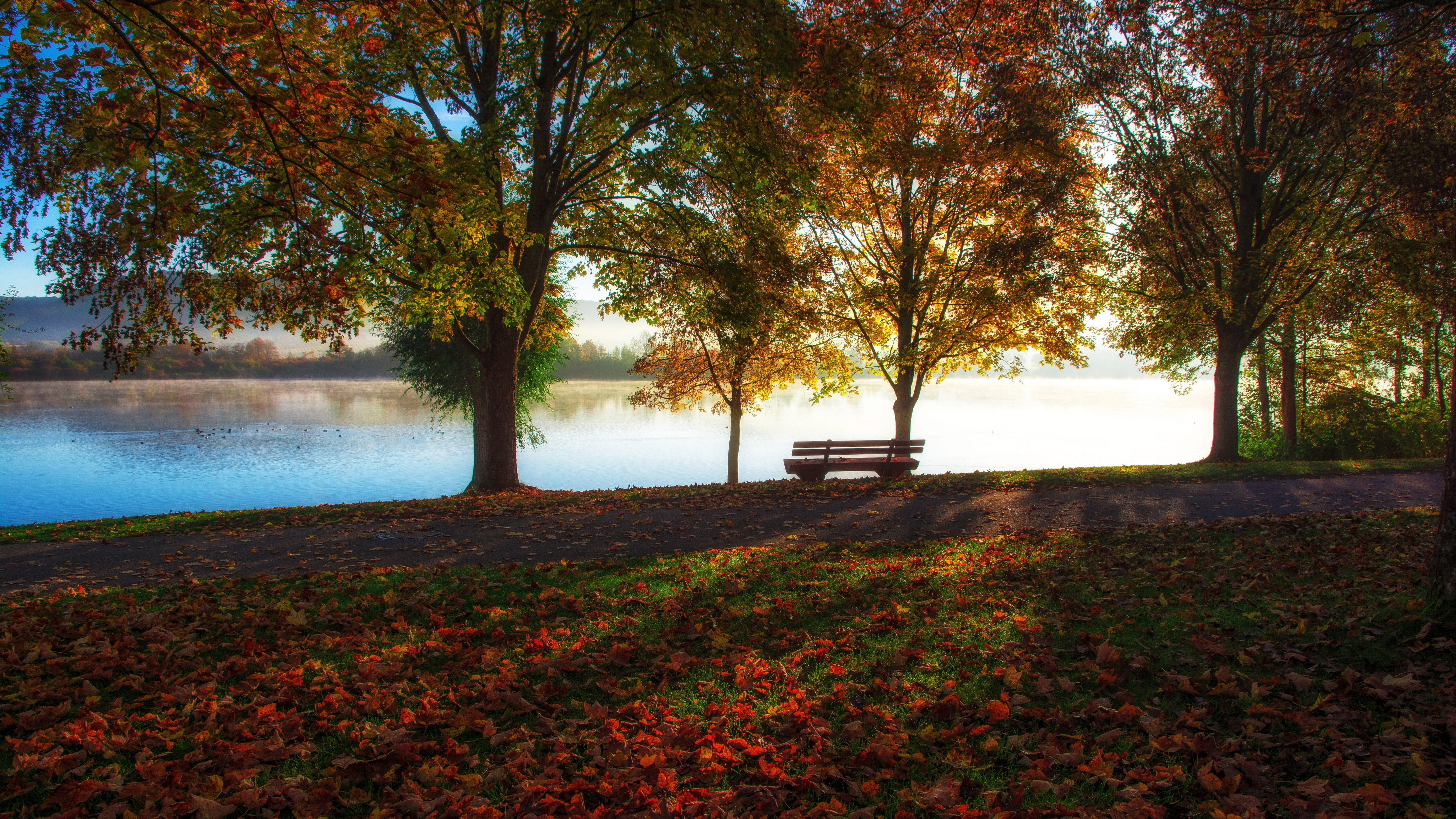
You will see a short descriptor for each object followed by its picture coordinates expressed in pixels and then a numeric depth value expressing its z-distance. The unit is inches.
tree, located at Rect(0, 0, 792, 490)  203.6
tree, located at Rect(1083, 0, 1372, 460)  626.8
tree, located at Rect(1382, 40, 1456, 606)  386.3
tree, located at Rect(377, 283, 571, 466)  909.2
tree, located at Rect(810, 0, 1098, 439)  613.0
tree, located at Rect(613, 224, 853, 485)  546.6
